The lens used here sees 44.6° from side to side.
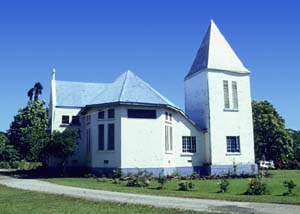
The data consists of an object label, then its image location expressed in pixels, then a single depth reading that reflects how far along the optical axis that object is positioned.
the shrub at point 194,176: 29.04
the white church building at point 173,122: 29.91
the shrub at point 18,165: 49.47
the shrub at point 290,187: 17.16
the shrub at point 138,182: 22.59
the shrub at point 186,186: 20.03
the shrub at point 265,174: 29.61
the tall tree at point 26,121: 56.92
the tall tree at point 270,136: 50.06
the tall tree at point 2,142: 56.94
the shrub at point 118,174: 28.20
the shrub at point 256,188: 17.77
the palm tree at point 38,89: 75.00
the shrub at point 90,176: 29.28
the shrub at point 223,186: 19.05
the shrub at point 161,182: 21.23
